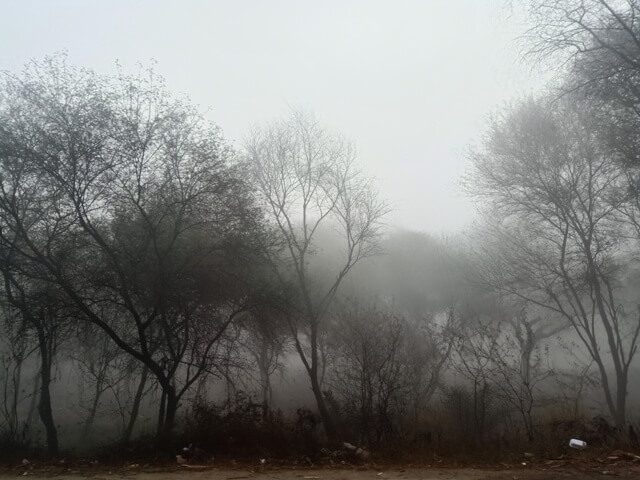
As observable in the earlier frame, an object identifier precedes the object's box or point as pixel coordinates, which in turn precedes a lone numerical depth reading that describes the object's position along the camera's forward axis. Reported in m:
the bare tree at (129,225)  12.62
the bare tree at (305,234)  17.31
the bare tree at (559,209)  16.44
